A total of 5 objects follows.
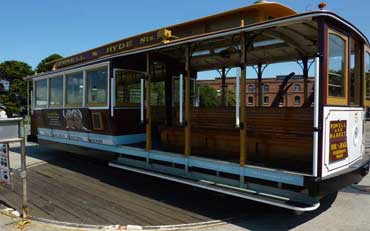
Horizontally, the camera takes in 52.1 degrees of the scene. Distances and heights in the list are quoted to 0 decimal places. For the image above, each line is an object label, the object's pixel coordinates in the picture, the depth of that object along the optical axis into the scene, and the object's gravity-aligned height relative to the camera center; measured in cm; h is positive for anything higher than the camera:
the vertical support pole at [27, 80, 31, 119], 1235 +25
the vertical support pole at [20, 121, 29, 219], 566 -95
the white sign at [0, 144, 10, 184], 608 -92
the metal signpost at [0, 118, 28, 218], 550 -40
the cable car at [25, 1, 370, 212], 502 -4
